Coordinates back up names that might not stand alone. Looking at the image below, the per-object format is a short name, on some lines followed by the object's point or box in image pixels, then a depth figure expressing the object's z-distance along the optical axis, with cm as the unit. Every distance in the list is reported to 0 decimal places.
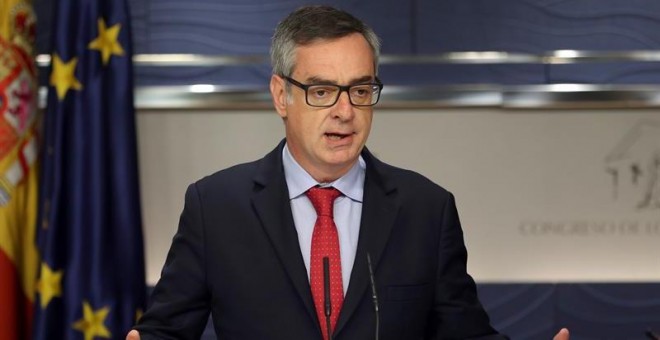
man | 416
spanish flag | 789
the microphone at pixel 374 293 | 395
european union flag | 796
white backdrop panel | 873
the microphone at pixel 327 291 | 391
